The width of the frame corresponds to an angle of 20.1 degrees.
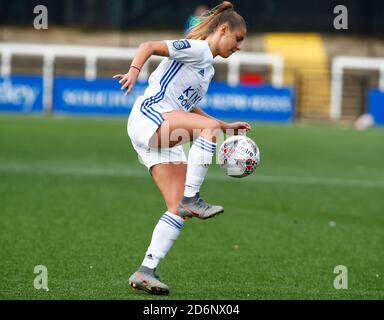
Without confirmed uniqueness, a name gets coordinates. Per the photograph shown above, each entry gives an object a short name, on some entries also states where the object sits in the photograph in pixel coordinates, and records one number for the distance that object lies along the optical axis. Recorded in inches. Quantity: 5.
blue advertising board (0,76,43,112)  1099.3
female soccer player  301.4
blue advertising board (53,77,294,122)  1113.4
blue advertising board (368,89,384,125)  1146.3
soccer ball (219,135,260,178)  306.5
